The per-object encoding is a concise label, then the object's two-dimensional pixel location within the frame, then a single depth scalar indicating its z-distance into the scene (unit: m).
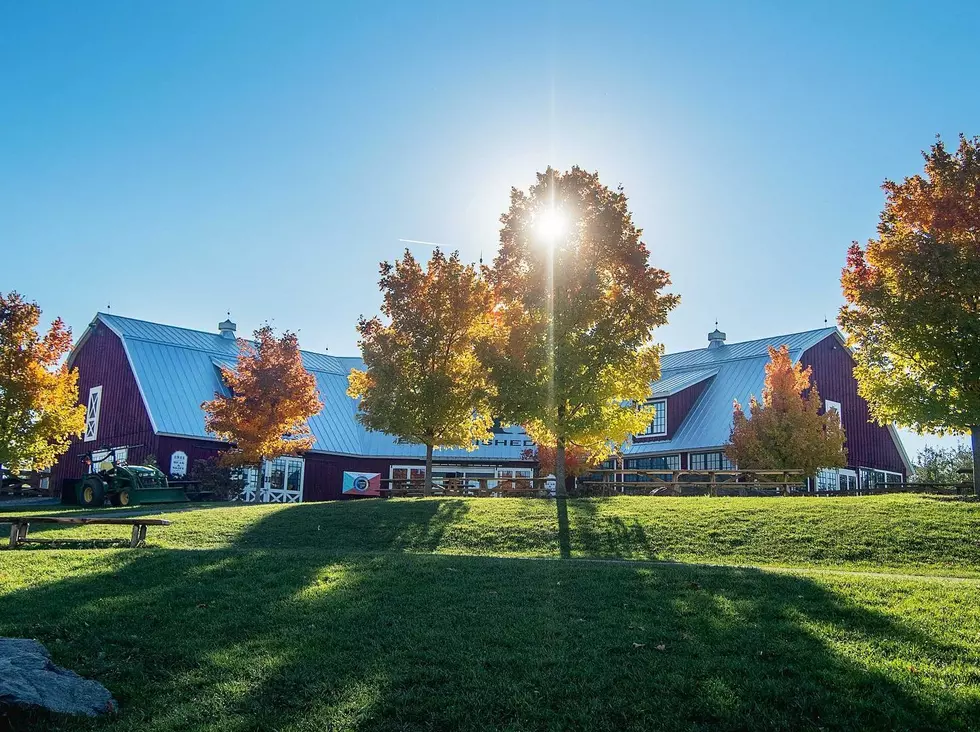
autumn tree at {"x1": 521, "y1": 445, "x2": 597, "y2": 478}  29.40
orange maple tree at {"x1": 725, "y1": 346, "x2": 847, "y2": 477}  27.41
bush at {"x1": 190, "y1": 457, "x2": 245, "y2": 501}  32.31
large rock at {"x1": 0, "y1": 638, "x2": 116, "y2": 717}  6.42
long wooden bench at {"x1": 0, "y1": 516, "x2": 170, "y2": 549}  14.89
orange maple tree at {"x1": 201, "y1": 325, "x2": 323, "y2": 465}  28.77
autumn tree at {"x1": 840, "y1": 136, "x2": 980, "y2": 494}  17.86
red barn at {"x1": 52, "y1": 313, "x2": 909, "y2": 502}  34.75
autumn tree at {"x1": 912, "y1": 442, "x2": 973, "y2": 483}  52.84
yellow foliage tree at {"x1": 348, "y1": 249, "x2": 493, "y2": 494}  24.72
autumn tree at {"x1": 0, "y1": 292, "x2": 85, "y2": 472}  25.59
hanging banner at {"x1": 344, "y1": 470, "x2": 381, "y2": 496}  38.31
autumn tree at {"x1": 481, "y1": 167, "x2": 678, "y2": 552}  21.64
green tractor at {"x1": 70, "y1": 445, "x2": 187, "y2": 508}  27.42
